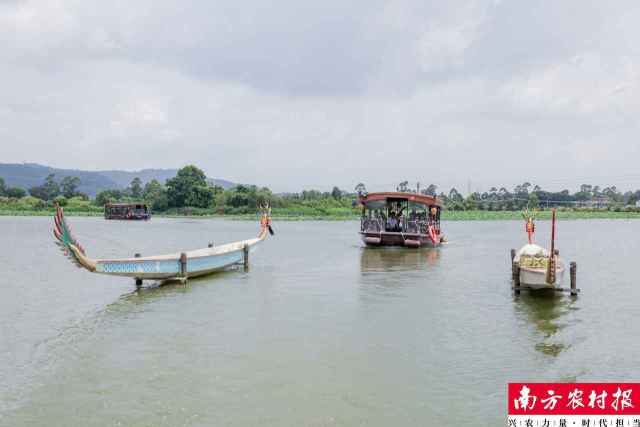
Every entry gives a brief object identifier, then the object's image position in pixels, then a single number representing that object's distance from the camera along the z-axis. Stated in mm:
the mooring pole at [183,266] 17219
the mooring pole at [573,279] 15220
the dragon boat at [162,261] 13008
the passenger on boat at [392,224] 31609
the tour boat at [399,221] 30188
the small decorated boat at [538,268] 14289
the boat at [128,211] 77625
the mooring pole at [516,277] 15680
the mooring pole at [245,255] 21984
